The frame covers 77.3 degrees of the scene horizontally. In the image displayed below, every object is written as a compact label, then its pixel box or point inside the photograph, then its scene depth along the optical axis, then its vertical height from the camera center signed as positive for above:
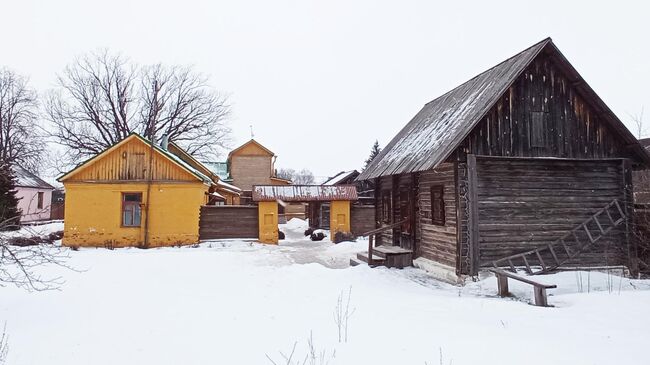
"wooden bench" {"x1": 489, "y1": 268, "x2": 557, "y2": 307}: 7.90 -1.77
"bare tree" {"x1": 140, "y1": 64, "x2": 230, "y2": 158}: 38.84 +8.30
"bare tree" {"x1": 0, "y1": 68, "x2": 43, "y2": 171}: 36.81 +7.52
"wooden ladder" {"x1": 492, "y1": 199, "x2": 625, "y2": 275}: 10.89 -1.18
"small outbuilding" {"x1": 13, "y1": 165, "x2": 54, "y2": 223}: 33.38 +1.14
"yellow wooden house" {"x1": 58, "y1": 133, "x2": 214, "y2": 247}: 20.02 +0.13
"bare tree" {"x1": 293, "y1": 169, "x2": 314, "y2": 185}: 123.91 +7.63
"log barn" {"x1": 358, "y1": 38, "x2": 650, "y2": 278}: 10.89 +0.80
